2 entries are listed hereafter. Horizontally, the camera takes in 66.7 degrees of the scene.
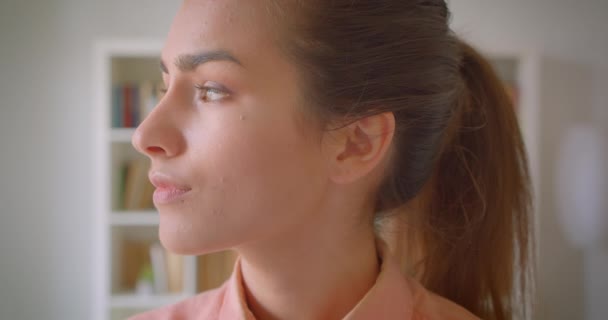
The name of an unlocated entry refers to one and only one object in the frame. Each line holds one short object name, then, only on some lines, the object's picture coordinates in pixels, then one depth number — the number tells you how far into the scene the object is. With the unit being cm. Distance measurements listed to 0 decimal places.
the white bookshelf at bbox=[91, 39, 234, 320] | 204
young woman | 63
